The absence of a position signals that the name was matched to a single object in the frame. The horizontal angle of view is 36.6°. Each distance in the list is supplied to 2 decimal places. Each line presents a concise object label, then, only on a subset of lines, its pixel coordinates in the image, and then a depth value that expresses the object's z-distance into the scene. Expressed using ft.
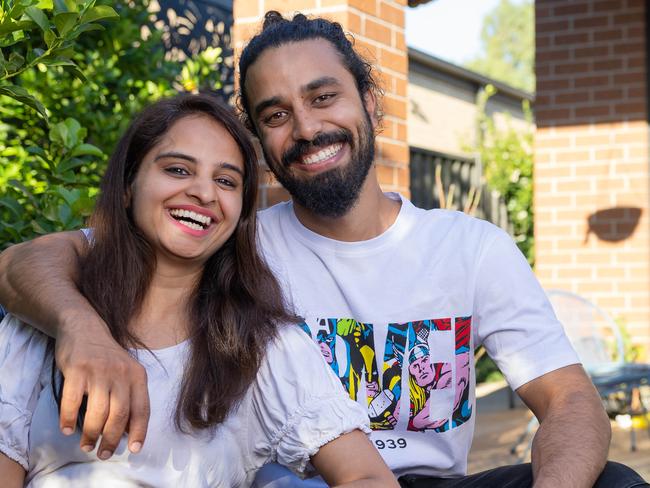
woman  6.47
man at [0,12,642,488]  7.16
